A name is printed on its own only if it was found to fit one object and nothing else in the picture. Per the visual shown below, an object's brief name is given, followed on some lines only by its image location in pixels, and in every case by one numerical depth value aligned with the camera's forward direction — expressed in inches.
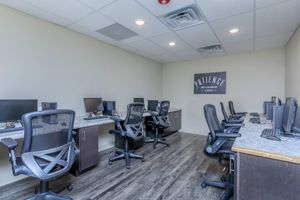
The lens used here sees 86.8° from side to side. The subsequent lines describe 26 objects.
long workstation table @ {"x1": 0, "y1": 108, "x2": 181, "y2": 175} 95.0
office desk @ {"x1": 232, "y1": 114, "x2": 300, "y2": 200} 46.7
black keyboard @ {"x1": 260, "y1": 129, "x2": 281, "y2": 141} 65.4
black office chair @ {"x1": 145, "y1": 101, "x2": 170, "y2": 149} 152.2
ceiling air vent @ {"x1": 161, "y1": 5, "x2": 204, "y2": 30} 91.6
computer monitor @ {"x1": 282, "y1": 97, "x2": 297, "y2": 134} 65.5
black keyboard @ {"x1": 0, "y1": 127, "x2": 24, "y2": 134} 70.3
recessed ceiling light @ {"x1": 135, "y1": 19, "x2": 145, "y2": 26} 102.9
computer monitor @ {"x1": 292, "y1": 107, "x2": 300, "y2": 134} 76.8
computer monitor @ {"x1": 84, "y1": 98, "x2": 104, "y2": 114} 123.9
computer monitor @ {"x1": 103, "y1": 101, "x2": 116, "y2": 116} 134.3
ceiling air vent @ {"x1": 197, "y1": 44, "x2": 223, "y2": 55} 156.6
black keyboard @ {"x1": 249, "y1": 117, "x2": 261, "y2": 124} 106.9
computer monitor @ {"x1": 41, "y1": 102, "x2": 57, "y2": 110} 93.8
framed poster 187.6
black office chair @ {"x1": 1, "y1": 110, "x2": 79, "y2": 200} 55.6
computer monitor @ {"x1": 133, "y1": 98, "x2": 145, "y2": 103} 177.3
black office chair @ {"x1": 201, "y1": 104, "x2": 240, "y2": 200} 73.2
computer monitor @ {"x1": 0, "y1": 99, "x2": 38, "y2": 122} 78.1
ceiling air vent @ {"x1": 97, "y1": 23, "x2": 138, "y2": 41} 114.1
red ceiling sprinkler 82.4
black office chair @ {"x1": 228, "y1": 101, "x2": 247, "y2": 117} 155.6
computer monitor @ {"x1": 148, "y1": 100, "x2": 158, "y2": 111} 182.3
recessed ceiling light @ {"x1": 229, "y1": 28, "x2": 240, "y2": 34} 116.0
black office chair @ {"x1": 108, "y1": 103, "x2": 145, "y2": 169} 109.4
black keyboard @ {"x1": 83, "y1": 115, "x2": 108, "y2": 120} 111.6
